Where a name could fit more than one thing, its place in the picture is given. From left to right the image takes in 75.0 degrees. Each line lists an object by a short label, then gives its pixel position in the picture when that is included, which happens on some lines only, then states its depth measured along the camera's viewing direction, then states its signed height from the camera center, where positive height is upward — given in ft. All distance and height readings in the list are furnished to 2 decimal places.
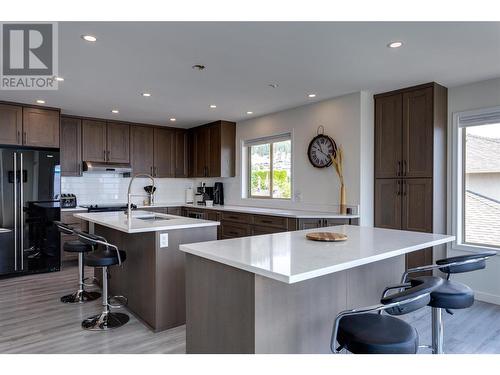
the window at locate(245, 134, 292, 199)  16.93 +1.05
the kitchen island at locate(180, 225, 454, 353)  5.31 -1.94
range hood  17.51 +1.06
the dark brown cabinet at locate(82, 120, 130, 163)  18.01 +2.57
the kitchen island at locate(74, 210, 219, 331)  9.21 -2.35
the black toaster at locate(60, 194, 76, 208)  17.23 -0.77
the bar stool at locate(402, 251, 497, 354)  6.28 -2.08
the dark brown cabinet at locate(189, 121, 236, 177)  19.22 +2.25
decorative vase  13.58 -0.70
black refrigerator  14.17 -1.10
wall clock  14.31 +1.62
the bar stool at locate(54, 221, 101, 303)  11.19 -3.23
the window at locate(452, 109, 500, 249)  11.69 +0.23
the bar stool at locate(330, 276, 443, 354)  4.59 -2.16
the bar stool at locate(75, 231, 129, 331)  9.14 -2.21
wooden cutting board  7.15 -1.14
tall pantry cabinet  11.99 +1.00
